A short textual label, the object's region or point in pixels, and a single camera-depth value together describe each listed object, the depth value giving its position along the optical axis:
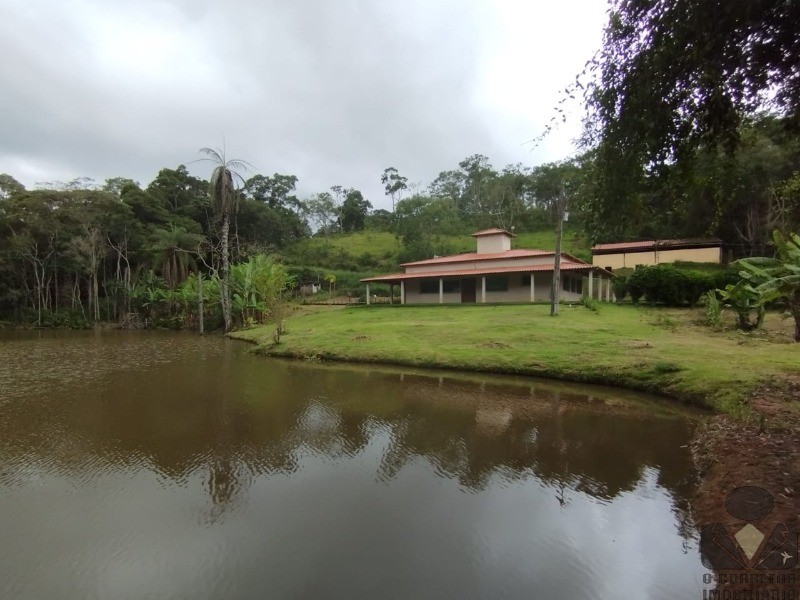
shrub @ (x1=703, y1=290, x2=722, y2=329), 17.50
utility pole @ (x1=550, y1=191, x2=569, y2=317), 21.10
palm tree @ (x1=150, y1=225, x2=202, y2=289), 38.41
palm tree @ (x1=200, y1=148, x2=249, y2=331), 28.27
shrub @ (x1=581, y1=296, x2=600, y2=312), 23.73
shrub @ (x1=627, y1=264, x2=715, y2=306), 24.05
